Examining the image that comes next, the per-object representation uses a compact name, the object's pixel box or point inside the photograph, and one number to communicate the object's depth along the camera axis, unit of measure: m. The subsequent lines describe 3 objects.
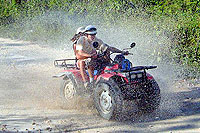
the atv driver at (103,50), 14.75
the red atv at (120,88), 13.30
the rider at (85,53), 14.72
